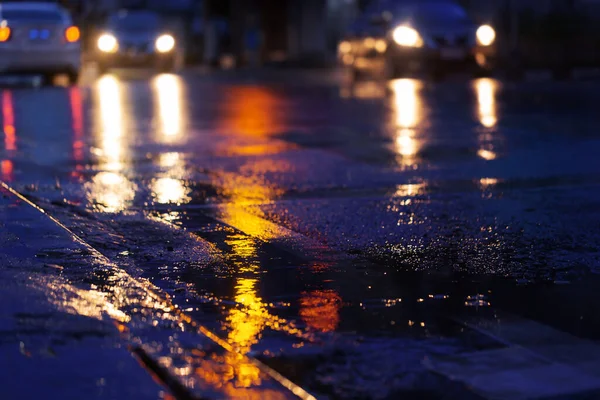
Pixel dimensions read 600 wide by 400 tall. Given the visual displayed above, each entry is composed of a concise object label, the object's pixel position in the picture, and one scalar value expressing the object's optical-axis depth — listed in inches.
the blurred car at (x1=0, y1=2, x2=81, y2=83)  967.0
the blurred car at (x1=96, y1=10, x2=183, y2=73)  1206.3
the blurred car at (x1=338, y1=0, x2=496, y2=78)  1001.5
